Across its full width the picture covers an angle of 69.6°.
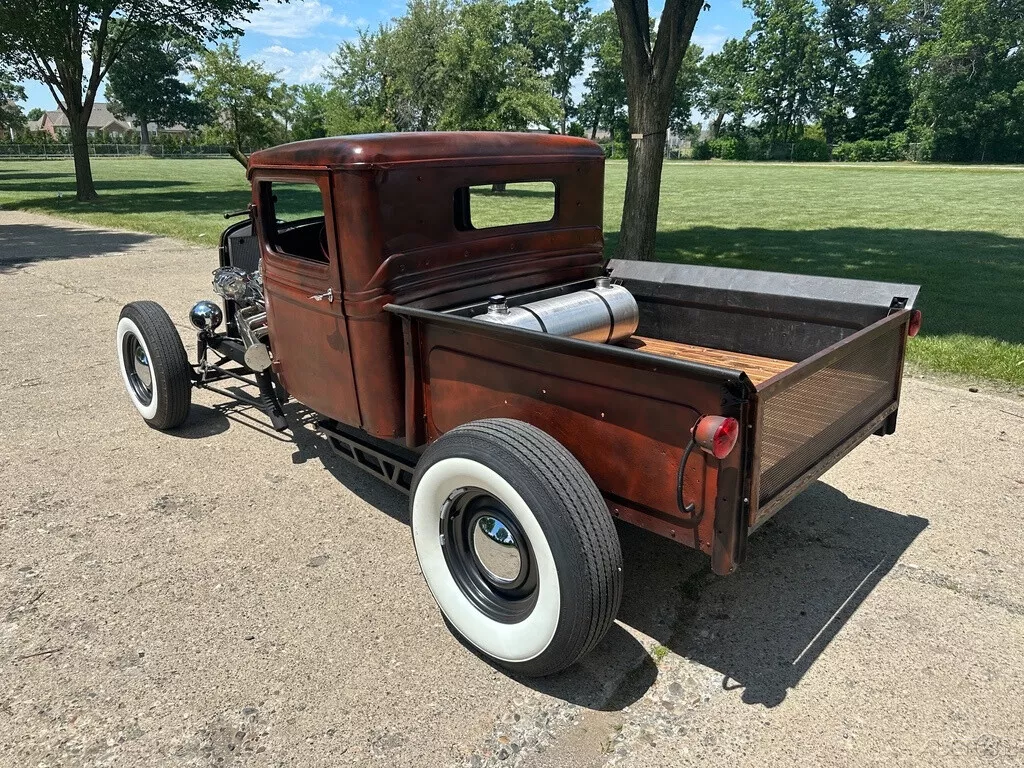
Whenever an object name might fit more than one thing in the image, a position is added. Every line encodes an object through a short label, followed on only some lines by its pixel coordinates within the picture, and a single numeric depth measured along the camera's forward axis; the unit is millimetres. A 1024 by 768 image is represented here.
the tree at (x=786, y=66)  68062
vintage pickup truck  2258
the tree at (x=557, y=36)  69188
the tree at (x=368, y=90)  31266
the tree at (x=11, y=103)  58600
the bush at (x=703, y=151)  64825
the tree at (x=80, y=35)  17797
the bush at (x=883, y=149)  54875
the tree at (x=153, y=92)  77062
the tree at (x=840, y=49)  66750
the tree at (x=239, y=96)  32219
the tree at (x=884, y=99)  59747
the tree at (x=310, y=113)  38212
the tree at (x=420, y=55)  28922
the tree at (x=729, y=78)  72250
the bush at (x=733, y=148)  63219
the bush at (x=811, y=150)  58688
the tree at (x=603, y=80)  71188
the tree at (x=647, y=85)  7797
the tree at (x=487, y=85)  22469
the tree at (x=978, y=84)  49750
